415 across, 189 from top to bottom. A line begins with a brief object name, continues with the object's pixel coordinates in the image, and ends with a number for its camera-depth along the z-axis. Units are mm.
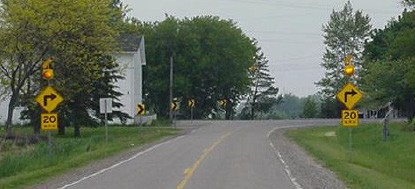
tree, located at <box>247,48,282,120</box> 127375
